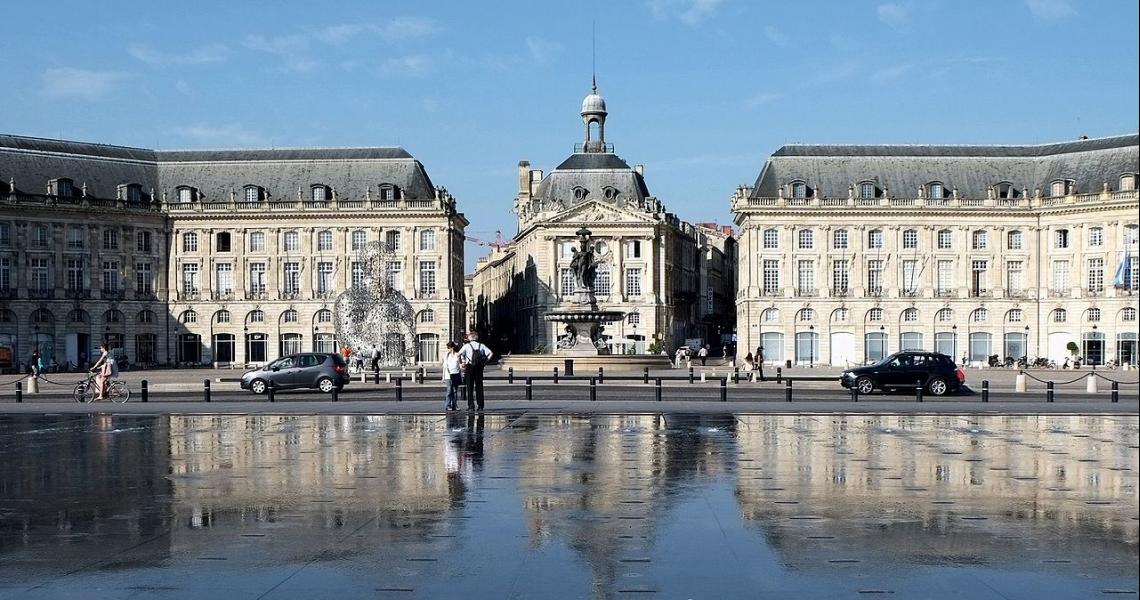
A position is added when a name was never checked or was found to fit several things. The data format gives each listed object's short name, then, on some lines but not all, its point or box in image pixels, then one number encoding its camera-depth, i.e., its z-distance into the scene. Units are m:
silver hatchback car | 43.75
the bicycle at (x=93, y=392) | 37.31
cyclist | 37.22
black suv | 42.50
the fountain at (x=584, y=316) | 62.75
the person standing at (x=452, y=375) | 30.02
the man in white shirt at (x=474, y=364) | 29.83
